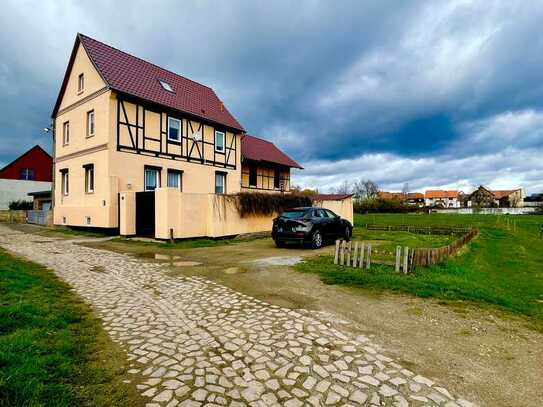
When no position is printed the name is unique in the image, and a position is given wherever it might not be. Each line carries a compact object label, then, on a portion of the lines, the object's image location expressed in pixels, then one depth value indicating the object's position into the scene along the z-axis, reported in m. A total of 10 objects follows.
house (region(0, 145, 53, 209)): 34.91
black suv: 11.73
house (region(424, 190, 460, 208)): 117.04
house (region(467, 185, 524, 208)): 77.49
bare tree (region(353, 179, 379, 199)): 81.57
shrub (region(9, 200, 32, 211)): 31.45
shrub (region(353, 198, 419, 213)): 50.35
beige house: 14.88
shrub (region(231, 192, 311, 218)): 16.27
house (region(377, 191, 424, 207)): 122.91
